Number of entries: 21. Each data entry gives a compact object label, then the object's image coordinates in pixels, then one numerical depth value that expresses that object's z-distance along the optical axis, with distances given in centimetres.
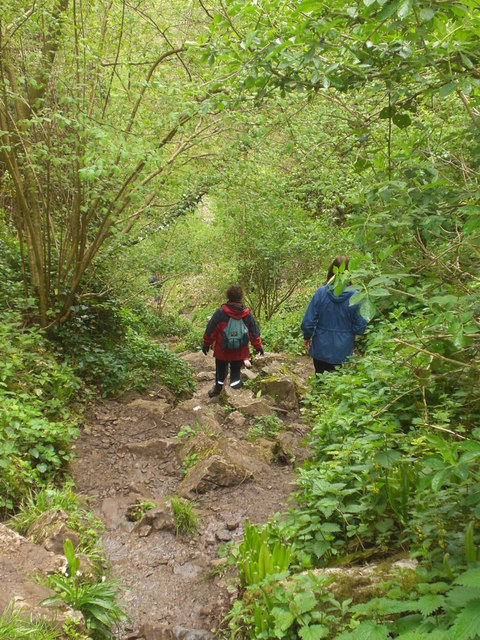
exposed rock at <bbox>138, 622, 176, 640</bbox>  315
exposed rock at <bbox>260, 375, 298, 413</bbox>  786
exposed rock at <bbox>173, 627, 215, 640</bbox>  310
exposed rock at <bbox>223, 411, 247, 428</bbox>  696
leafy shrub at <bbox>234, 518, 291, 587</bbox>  301
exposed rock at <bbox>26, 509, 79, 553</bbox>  354
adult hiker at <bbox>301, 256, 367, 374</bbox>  586
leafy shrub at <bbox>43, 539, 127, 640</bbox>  303
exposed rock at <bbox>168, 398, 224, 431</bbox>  672
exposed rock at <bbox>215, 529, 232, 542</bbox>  427
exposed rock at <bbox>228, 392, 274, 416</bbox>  725
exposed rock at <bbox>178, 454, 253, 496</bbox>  497
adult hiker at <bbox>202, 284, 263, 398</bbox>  736
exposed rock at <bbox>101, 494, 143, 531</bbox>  450
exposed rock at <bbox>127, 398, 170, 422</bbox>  693
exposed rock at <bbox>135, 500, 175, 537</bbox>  437
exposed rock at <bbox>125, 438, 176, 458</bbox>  593
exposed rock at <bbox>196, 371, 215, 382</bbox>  1021
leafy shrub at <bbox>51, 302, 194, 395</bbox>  714
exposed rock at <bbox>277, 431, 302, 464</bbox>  570
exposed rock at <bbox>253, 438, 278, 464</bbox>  571
